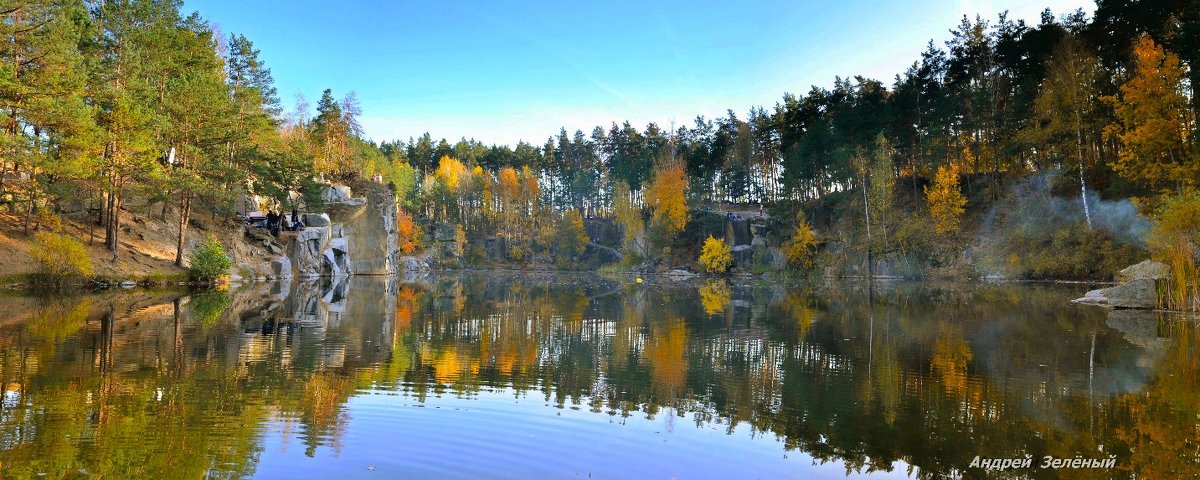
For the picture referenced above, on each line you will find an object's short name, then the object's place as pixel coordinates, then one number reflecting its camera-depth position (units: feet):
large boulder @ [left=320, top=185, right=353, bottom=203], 200.99
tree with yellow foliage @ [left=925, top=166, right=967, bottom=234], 192.54
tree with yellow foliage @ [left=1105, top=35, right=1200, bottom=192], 125.49
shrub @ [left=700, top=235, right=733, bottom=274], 246.68
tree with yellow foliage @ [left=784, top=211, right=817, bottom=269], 224.33
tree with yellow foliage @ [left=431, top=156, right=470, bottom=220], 362.55
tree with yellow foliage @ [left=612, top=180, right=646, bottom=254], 289.94
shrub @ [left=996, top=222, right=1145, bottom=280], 142.72
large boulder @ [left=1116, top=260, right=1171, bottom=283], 86.30
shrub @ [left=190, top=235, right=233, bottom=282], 129.39
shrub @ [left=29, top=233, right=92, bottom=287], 102.83
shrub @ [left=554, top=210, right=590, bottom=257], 322.96
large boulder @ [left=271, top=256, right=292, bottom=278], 169.17
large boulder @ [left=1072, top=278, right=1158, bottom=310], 89.51
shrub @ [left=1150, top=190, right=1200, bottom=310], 79.36
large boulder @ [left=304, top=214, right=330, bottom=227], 191.01
